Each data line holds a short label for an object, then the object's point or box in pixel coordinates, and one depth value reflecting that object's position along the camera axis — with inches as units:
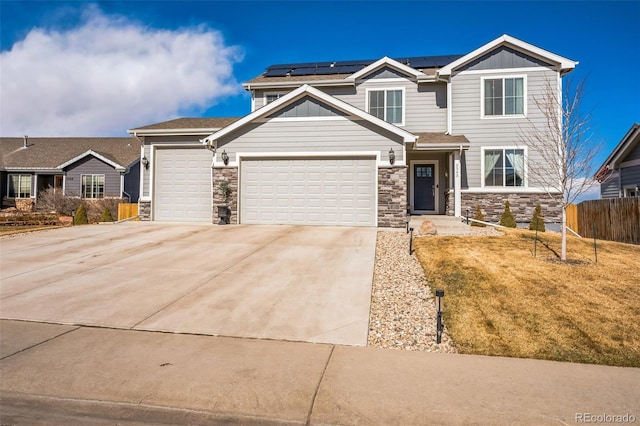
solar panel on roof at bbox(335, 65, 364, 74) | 761.0
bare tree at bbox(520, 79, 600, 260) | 332.5
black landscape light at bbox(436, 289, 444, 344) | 186.5
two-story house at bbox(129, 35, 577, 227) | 513.0
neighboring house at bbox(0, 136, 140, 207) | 970.1
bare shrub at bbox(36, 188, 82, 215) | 843.4
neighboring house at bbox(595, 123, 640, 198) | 587.5
